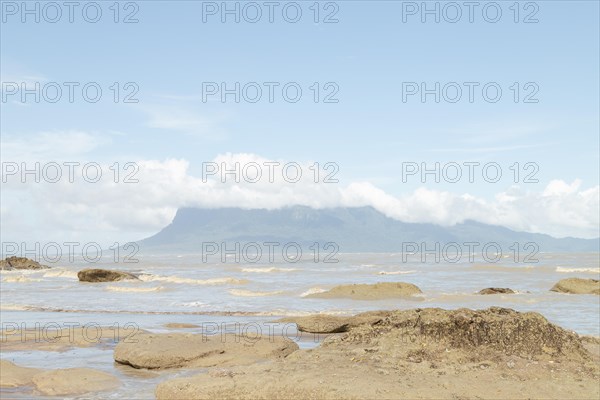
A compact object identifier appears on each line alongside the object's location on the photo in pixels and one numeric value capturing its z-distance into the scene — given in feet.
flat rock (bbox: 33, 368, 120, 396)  27.14
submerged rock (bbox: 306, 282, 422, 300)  78.12
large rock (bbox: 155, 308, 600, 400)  24.25
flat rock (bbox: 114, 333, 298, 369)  32.48
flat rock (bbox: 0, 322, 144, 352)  38.99
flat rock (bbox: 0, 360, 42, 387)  28.25
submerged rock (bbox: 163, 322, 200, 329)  49.63
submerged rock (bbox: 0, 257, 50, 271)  202.75
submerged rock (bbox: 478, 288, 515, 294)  84.38
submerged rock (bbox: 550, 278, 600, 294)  81.20
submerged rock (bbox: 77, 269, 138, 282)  125.90
